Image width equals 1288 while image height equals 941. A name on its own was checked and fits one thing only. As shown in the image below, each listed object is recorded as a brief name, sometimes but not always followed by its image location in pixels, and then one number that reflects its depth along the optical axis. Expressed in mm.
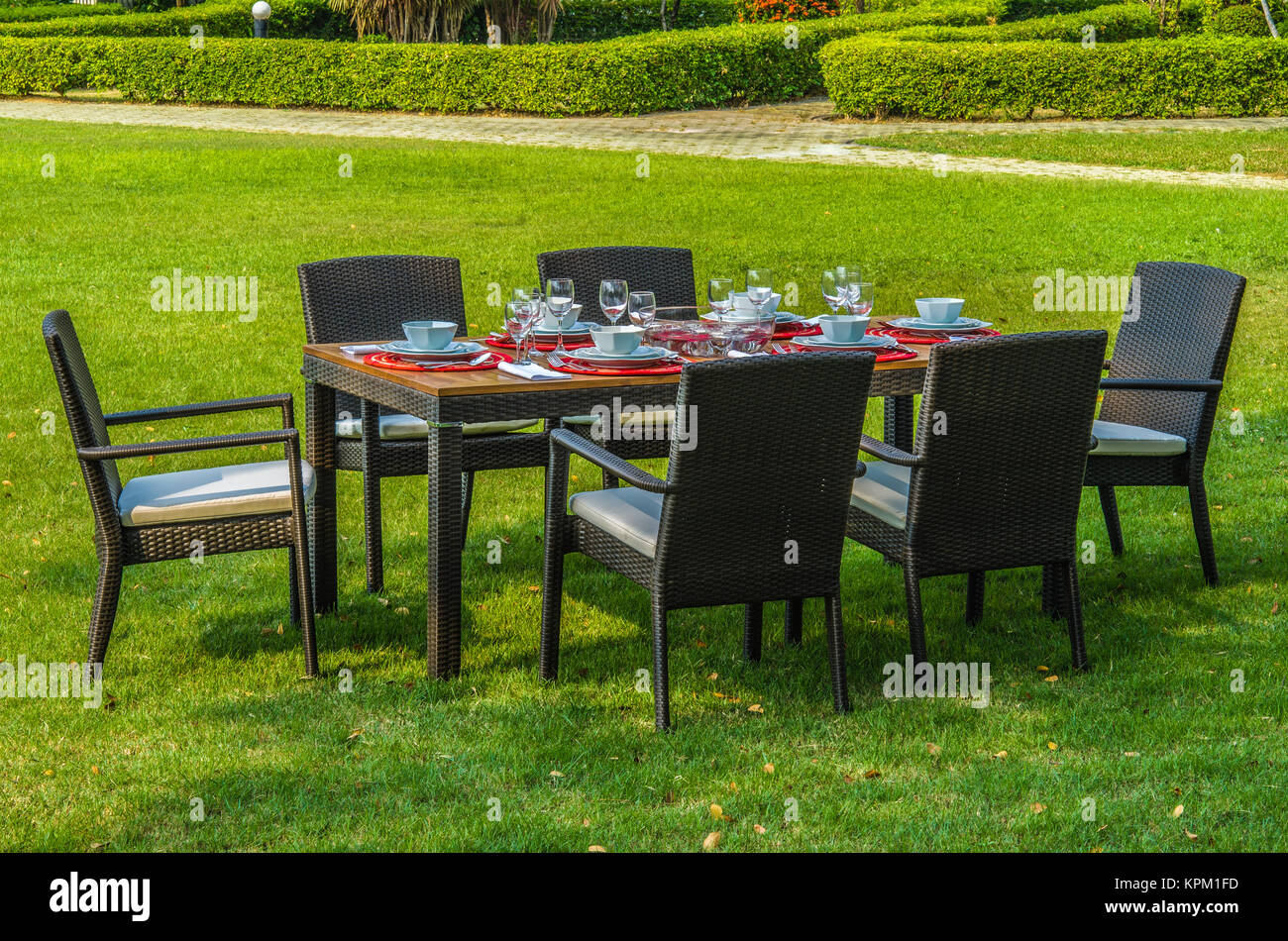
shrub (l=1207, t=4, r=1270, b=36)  25953
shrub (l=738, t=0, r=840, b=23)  26891
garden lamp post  24516
